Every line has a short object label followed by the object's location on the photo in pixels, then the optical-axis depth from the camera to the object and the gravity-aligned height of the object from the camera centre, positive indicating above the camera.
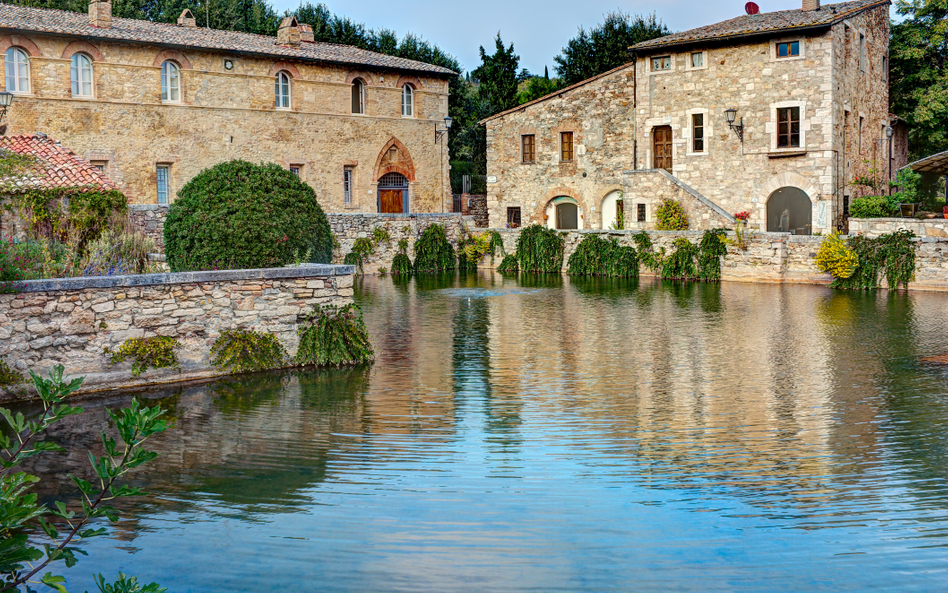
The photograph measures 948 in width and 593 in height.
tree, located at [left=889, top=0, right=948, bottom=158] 33.69 +6.80
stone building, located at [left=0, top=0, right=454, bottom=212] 27.61 +5.27
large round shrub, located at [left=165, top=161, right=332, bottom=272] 12.46 +0.59
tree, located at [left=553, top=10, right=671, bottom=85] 41.66 +9.51
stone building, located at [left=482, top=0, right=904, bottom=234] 28.61 +4.21
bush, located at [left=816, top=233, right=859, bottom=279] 22.77 -0.15
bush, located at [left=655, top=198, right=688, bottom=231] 28.81 +1.19
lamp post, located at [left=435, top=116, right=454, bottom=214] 36.51 +4.88
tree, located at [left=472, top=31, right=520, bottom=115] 39.75 +7.74
